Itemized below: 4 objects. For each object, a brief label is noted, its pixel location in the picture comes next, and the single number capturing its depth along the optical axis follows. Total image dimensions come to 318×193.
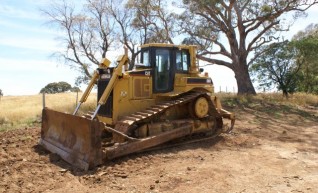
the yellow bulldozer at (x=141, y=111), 5.61
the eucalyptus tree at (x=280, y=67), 18.93
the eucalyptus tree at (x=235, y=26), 15.10
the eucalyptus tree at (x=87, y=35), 17.88
